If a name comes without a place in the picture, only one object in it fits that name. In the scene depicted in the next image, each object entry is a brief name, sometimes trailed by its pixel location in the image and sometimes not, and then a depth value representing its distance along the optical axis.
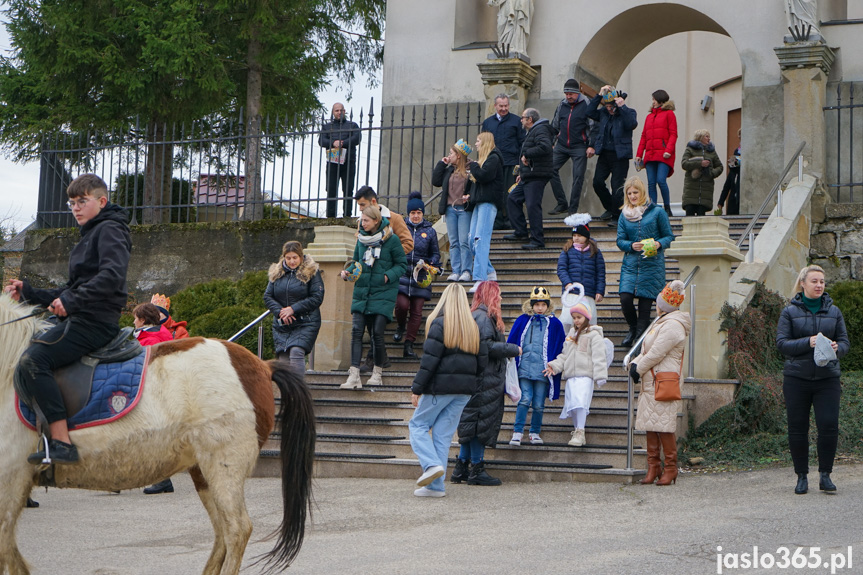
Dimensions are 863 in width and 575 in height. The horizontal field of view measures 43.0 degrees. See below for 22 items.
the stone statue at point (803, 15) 16.22
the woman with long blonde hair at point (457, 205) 13.58
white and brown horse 5.89
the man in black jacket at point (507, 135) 15.02
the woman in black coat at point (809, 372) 8.71
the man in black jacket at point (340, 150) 17.25
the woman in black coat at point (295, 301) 11.27
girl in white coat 9.96
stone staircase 9.87
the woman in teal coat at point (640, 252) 11.63
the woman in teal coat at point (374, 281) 11.77
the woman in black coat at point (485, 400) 9.55
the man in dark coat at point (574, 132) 15.10
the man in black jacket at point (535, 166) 14.02
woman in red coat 14.98
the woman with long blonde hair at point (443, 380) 9.15
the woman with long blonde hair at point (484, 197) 13.15
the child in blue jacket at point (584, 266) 11.97
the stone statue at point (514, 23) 18.22
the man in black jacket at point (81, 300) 5.82
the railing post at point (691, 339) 11.38
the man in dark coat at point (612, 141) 14.79
